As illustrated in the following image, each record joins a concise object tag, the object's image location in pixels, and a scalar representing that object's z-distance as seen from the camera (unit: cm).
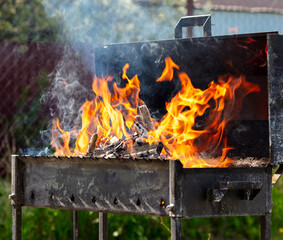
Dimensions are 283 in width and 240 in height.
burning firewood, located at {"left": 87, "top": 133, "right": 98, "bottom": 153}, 655
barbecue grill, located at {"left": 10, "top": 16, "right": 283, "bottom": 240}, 536
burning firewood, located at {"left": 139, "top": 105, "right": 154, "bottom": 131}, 645
